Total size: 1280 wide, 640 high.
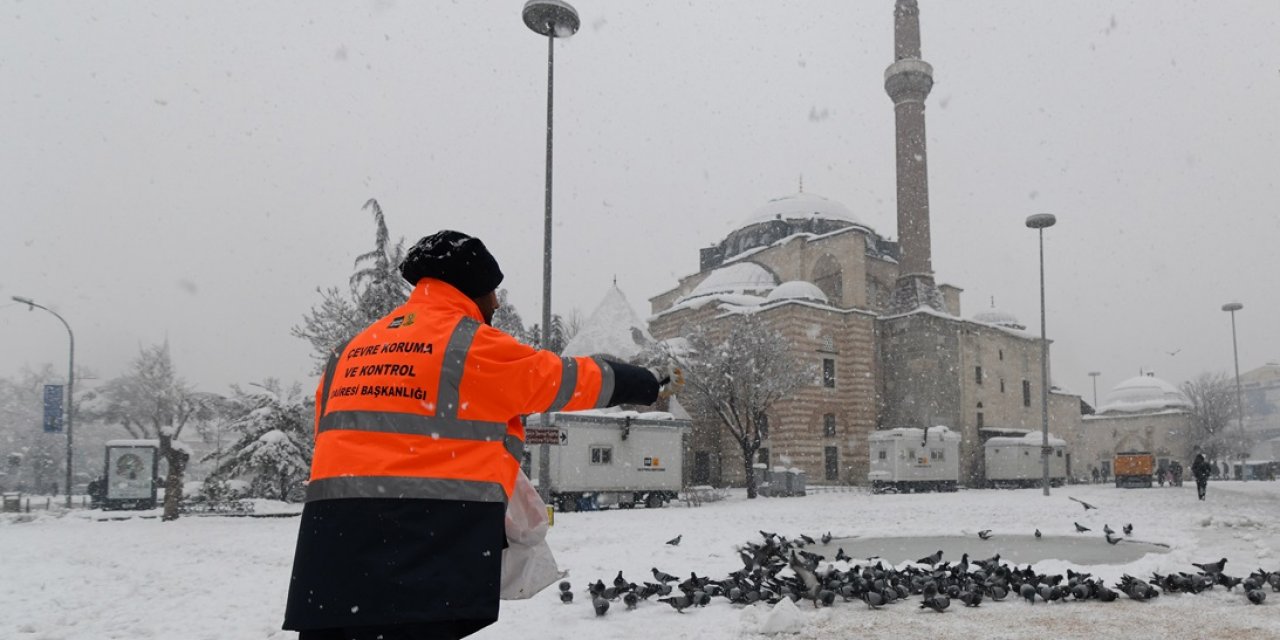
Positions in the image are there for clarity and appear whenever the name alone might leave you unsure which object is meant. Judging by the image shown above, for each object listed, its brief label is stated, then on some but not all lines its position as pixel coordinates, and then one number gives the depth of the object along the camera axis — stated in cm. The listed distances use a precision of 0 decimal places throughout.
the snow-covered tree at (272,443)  2388
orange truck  3612
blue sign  2872
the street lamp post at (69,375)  2878
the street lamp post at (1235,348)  5148
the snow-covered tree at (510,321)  4347
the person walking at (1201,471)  2504
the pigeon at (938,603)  641
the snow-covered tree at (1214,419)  5739
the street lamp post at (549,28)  1620
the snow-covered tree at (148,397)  4444
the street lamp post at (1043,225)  2894
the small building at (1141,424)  6147
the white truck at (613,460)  2345
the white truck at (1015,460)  4231
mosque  4244
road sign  1558
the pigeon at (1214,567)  741
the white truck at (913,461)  3522
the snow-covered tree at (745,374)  3206
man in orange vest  258
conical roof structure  3044
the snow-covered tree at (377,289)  2633
